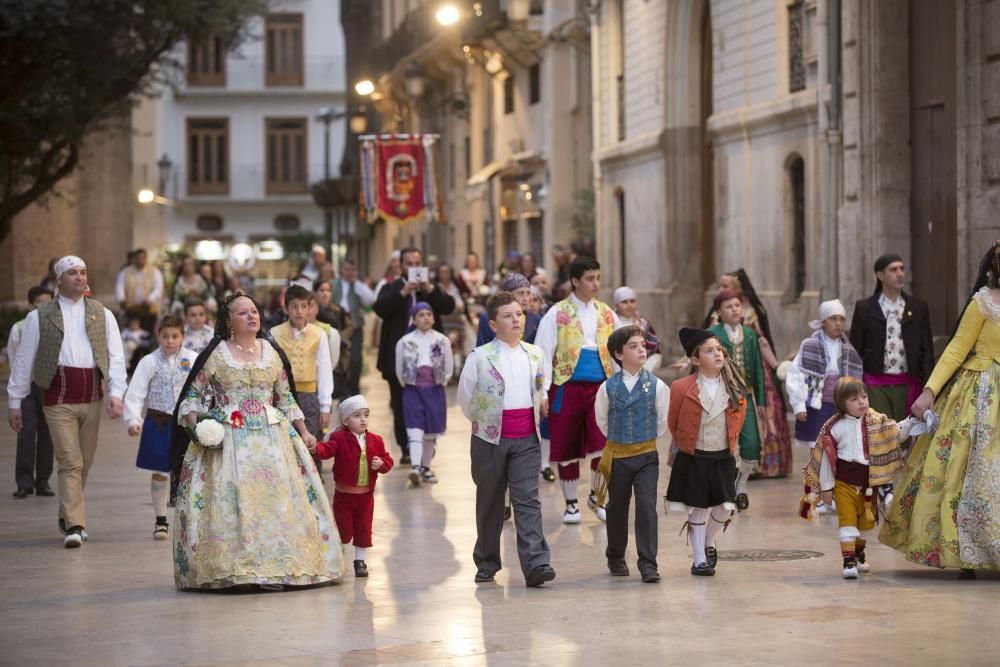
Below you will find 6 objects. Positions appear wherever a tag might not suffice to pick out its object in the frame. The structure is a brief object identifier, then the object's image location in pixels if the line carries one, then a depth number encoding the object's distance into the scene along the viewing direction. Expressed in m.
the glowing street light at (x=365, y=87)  40.03
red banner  33.34
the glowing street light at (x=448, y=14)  34.53
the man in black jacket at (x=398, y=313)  17.17
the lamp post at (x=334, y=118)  46.62
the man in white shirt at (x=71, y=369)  12.47
